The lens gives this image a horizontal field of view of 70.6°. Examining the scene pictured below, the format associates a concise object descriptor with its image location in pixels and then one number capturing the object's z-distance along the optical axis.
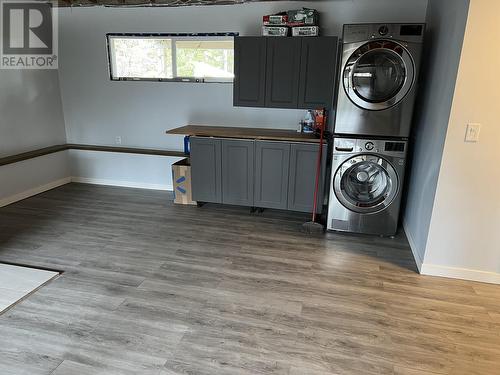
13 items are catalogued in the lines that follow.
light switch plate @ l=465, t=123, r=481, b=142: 2.49
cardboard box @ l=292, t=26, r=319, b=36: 3.64
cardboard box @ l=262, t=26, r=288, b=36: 3.71
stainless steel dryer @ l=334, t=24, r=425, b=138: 3.02
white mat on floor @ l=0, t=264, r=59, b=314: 2.44
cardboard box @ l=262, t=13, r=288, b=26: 3.69
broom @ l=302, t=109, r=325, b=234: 3.61
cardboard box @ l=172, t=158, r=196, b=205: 4.23
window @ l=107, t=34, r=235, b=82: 4.29
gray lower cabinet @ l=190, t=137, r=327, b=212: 3.77
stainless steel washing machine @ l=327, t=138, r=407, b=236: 3.29
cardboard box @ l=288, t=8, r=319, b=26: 3.63
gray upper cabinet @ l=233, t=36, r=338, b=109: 3.61
